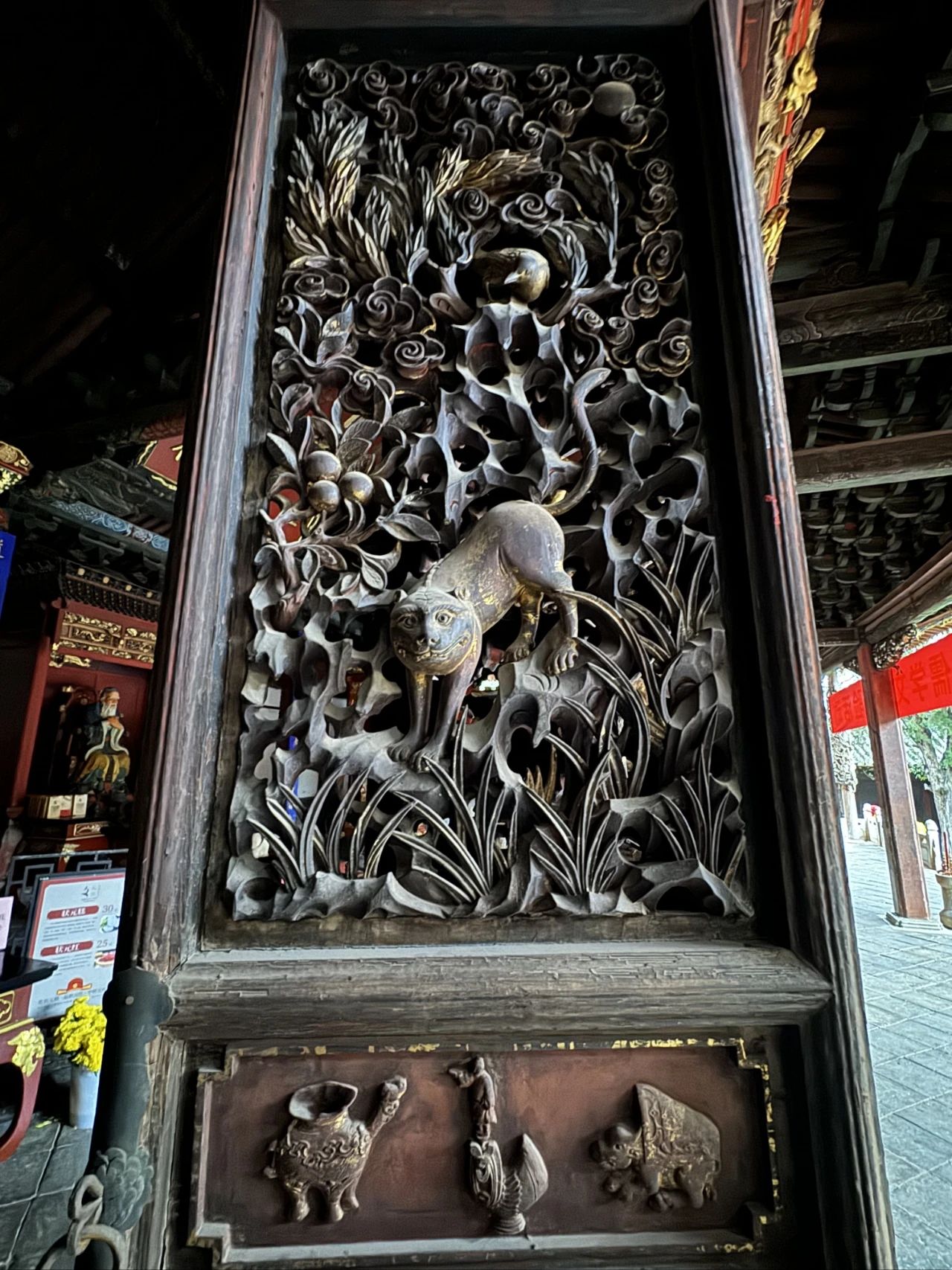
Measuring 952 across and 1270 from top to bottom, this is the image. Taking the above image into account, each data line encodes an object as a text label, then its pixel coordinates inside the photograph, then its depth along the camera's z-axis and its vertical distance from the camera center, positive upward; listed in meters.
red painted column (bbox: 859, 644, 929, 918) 6.16 +0.07
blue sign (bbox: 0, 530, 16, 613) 3.17 +1.20
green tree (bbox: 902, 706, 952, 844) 9.96 +0.77
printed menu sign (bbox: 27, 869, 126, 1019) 3.44 -0.71
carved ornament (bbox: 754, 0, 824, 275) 1.19 +1.34
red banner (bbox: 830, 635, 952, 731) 5.65 +1.08
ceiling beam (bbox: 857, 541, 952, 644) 4.86 +1.65
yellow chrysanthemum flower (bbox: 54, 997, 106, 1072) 2.83 -1.00
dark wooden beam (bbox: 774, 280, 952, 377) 2.79 +2.00
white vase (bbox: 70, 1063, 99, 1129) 2.80 -1.24
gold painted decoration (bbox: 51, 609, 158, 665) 5.04 +1.30
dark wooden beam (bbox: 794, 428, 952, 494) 3.54 +1.81
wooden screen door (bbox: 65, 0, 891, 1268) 0.71 +0.12
